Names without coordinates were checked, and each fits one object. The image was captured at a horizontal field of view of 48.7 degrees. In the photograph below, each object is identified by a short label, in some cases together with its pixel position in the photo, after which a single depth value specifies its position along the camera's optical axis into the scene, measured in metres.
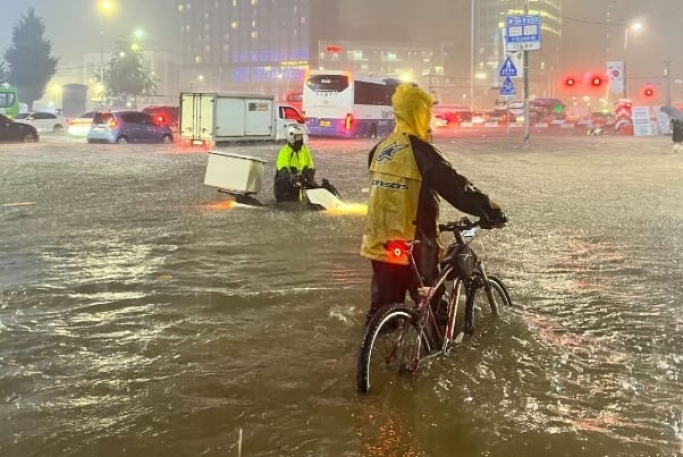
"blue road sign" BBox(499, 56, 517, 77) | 30.16
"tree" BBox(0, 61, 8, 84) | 71.59
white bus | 37.62
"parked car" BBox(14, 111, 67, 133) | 44.98
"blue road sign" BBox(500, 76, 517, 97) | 31.44
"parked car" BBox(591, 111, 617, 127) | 48.66
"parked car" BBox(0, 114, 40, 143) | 30.78
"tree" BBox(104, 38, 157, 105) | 73.44
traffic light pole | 30.19
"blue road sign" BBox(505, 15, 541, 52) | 30.16
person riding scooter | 12.09
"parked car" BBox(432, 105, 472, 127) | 56.84
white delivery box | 12.47
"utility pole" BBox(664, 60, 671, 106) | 59.97
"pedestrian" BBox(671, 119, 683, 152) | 27.66
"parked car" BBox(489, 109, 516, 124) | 62.88
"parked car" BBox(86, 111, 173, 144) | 30.83
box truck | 29.70
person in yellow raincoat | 4.66
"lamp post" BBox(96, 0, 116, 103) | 38.97
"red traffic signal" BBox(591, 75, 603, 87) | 44.12
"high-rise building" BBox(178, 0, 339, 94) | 147.88
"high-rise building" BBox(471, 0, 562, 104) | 126.94
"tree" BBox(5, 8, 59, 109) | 74.50
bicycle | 4.66
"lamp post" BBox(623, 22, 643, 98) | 54.05
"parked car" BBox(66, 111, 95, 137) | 36.00
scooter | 12.46
